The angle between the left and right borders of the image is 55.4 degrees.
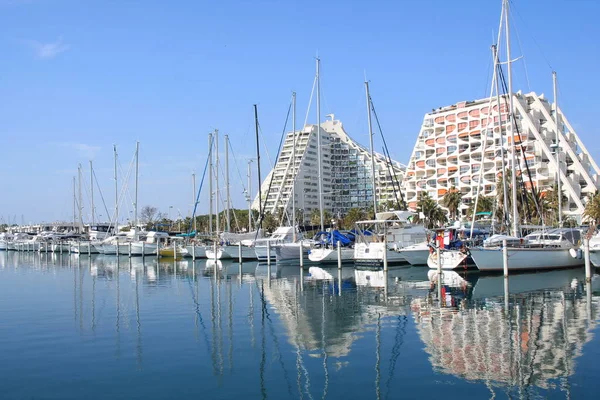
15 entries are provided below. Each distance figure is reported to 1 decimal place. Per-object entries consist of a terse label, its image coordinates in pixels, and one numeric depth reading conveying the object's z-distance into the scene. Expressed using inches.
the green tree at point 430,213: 3720.5
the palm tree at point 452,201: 3550.7
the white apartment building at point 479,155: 4060.0
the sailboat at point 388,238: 1695.4
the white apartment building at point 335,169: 7071.9
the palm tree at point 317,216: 4594.0
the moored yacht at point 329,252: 1846.7
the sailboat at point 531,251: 1381.6
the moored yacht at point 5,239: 4242.1
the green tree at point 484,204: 3454.7
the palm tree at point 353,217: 4154.8
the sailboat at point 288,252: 1936.5
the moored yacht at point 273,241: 2037.4
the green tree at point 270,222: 4325.8
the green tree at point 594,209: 2608.3
